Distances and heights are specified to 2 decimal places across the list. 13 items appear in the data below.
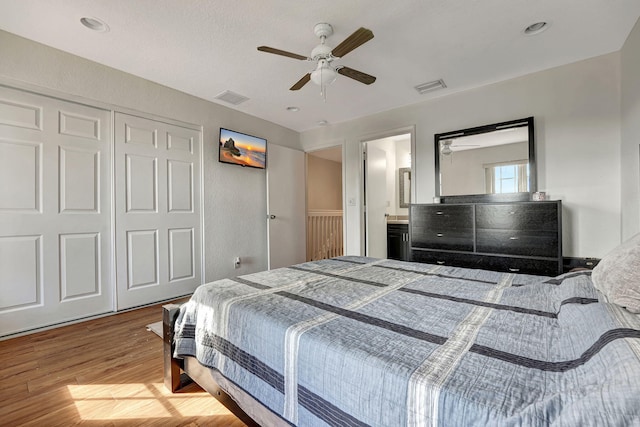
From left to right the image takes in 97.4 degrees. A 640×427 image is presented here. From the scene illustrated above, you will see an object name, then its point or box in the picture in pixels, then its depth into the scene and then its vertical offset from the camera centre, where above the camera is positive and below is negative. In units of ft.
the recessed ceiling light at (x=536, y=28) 6.87 +4.56
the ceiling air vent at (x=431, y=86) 9.84 +4.54
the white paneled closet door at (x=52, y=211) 7.32 +0.14
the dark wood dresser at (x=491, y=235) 8.04 -0.77
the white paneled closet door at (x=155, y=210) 9.24 +0.17
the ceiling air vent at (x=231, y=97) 10.72 +4.62
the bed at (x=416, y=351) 1.87 -1.25
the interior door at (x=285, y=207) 13.64 +0.33
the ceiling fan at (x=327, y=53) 5.86 +3.60
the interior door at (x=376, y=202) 13.61 +0.55
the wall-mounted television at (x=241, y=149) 11.85 +2.88
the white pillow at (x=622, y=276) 2.75 -0.73
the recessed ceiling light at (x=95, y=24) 6.67 +4.66
